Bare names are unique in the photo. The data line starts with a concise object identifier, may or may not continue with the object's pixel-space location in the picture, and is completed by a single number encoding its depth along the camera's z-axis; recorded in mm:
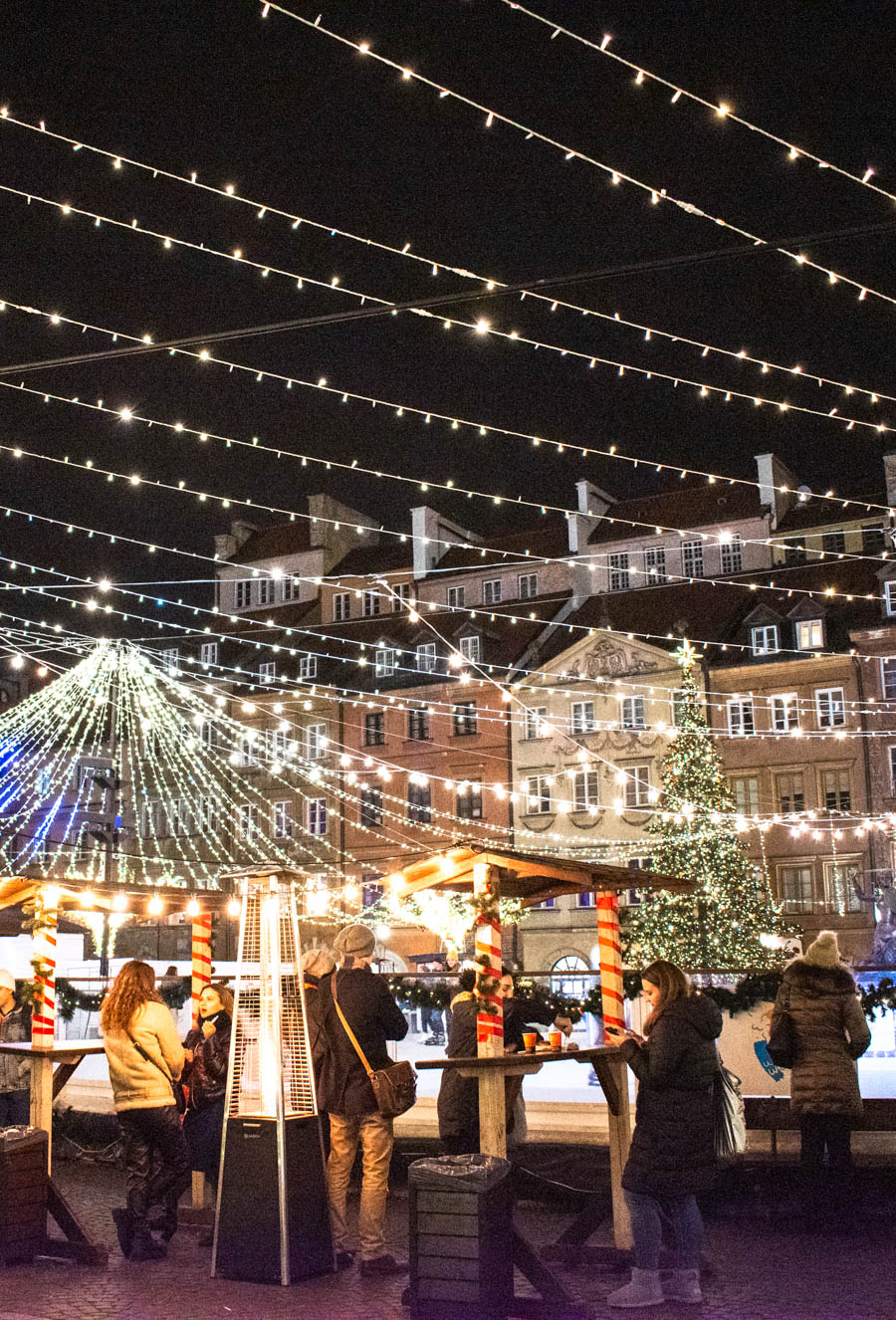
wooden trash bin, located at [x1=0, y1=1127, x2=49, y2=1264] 8352
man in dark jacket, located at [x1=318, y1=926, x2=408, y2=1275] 8367
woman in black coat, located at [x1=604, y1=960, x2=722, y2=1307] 7219
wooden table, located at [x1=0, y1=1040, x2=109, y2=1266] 8445
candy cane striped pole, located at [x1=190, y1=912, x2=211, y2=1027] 11648
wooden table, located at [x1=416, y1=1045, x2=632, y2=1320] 6898
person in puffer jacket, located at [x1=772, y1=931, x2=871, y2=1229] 9031
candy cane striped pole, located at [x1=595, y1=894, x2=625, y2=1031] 9312
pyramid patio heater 7758
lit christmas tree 29078
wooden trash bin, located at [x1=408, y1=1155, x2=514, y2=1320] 6477
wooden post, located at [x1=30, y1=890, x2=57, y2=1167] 9883
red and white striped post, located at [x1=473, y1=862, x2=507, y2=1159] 7848
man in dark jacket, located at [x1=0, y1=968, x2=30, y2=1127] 11562
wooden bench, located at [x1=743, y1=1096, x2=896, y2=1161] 10742
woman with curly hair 8414
